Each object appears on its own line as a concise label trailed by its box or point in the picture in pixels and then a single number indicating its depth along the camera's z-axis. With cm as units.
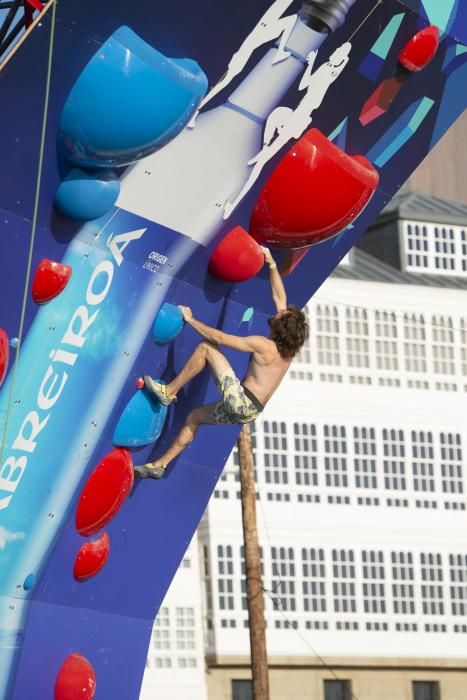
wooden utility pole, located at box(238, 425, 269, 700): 2713
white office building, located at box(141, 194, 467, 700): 4478
